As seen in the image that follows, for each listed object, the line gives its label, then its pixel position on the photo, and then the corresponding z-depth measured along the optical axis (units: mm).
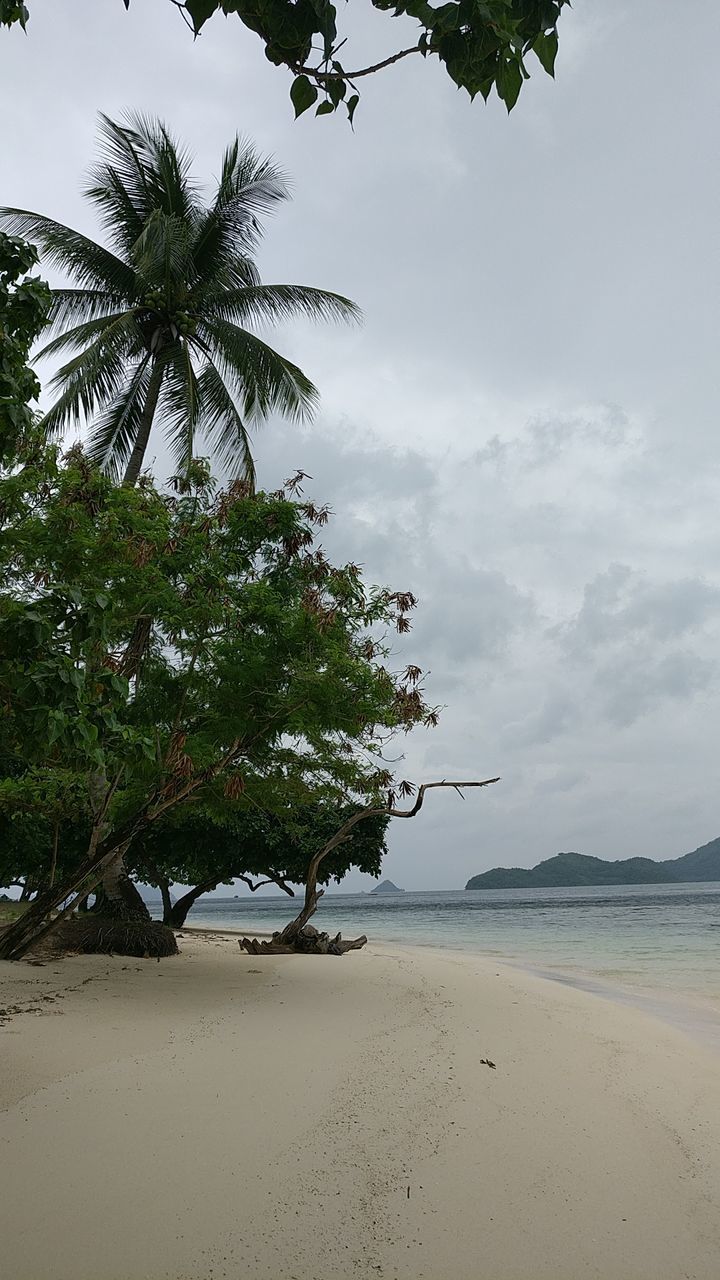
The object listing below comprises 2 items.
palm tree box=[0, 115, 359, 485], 13156
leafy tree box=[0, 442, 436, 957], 7523
